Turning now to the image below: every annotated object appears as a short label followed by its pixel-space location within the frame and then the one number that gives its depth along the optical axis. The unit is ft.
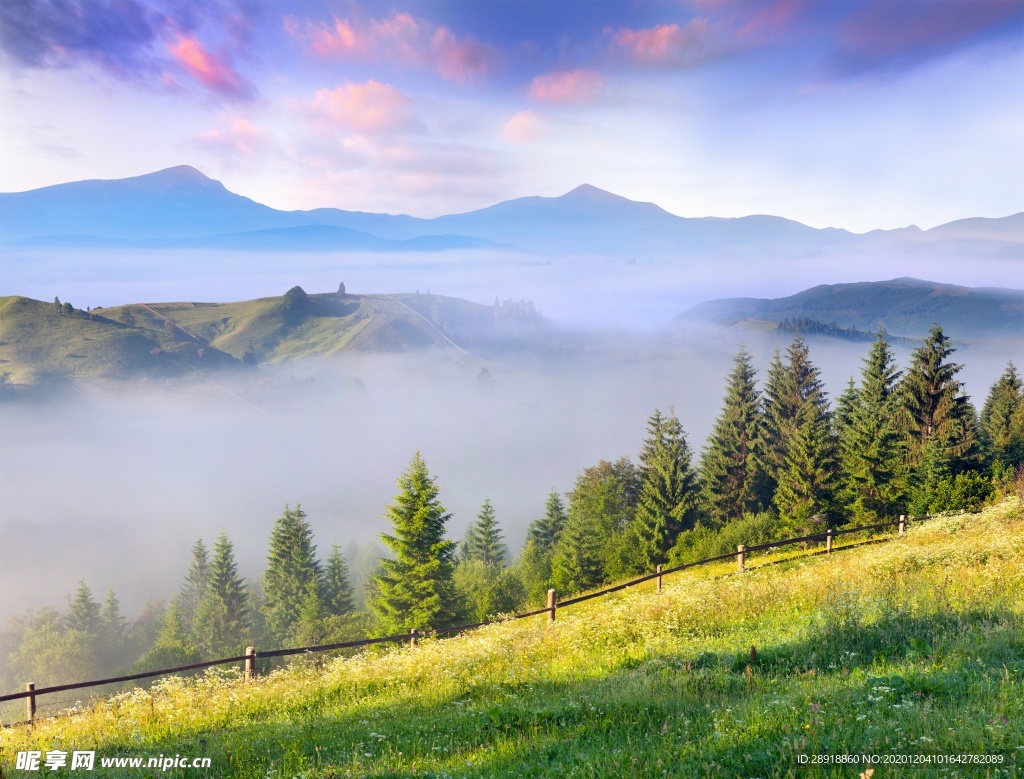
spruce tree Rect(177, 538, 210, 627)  379.96
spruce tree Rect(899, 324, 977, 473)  162.61
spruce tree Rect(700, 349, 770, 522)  205.08
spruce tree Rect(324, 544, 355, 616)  274.77
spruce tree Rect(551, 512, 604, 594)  221.46
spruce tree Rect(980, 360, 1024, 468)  165.07
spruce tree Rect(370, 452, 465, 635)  143.43
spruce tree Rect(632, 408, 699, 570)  207.62
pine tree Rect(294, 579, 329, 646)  235.61
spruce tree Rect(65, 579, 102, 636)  350.84
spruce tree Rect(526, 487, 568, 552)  305.53
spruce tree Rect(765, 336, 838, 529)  174.40
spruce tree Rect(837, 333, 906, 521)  158.61
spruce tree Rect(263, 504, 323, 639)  264.31
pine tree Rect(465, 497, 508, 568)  340.18
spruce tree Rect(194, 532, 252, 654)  288.10
